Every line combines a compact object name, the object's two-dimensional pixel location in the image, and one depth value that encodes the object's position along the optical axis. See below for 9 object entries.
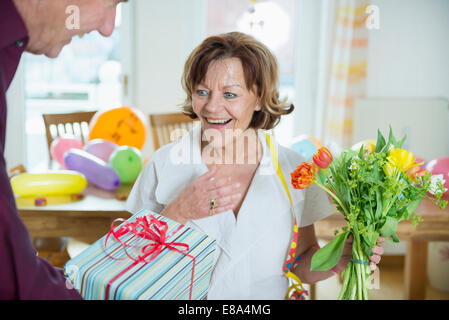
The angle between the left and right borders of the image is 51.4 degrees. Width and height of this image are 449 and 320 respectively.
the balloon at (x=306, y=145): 2.08
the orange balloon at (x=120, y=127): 2.49
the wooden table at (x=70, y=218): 1.72
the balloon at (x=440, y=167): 1.76
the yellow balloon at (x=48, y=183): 1.82
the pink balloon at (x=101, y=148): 2.16
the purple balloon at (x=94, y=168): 1.97
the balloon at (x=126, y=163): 2.00
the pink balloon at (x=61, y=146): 2.31
